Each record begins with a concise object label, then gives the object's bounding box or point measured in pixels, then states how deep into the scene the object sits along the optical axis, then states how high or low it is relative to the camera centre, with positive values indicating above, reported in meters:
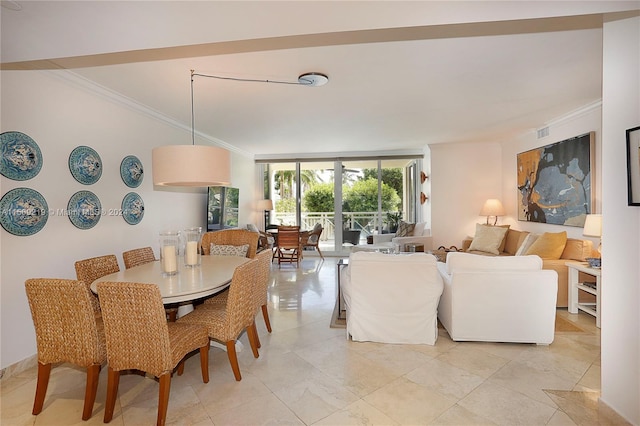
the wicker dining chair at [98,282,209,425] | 1.85 -0.75
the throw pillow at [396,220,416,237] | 6.91 -0.50
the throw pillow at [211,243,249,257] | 3.97 -0.52
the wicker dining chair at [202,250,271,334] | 2.82 -0.76
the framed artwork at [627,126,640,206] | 1.72 +0.21
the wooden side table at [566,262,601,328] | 3.46 -0.94
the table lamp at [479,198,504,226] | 6.02 -0.05
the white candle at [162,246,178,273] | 2.56 -0.40
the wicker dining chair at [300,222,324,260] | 7.13 -0.68
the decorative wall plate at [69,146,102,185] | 3.04 +0.47
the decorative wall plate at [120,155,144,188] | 3.69 +0.48
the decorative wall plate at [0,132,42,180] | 2.46 +0.46
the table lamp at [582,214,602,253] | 3.38 -0.24
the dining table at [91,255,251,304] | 2.15 -0.54
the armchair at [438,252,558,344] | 2.85 -0.86
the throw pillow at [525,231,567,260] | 4.13 -0.54
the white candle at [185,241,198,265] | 2.91 -0.40
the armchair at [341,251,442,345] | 2.89 -0.84
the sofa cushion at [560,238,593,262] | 3.88 -0.58
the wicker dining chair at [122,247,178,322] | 3.02 -0.50
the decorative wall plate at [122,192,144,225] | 3.71 +0.03
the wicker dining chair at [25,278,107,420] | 1.90 -0.74
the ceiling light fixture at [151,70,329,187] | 2.59 +0.38
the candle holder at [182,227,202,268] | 2.91 -0.40
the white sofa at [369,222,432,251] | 6.25 -0.67
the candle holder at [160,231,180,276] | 2.57 -0.37
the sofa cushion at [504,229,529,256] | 5.09 -0.59
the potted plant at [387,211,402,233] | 8.05 -0.36
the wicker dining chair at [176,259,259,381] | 2.35 -0.83
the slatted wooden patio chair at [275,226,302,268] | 6.59 -0.62
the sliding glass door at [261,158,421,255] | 7.99 +0.38
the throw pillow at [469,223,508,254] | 5.40 -0.59
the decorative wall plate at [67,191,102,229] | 3.03 +0.02
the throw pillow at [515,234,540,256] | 4.56 -0.56
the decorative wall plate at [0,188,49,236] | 2.46 +0.01
